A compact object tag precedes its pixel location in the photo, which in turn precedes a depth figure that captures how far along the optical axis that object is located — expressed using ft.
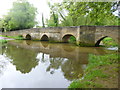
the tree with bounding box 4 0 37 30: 89.20
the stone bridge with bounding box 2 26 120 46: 36.27
